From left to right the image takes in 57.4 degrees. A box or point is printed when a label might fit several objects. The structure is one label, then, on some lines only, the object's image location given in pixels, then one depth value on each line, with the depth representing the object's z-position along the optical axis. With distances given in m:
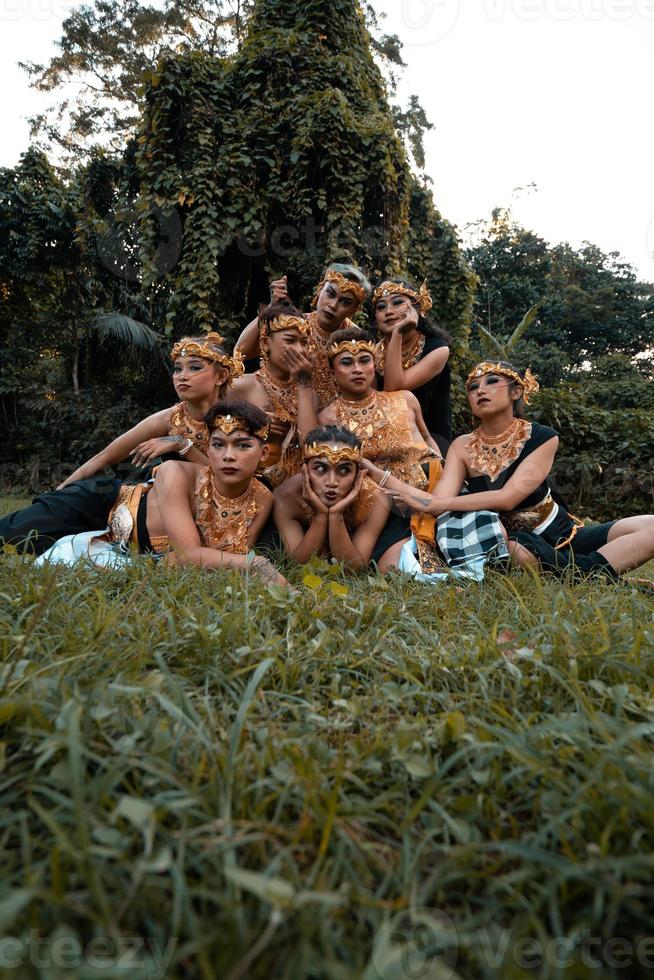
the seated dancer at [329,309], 4.00
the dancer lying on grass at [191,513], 3.04
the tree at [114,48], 14.42
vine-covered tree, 8.52
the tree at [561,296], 21.16
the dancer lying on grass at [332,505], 3.09
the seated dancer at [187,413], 3.57
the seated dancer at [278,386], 3.77
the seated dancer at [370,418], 3.60
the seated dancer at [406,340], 3.96
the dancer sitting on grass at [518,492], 3.19
